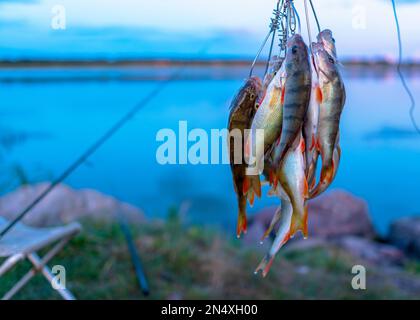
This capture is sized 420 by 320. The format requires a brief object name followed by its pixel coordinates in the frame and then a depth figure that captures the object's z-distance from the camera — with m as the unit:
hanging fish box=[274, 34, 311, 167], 1.90
